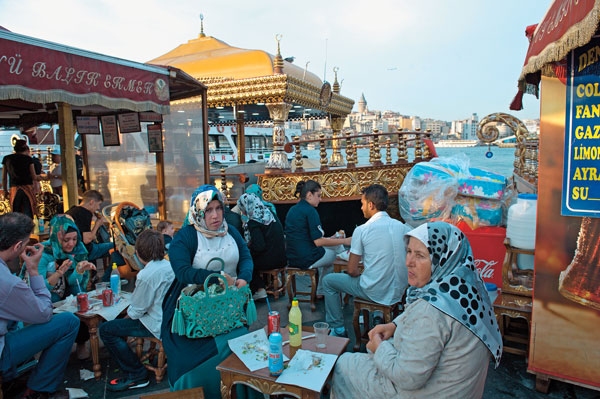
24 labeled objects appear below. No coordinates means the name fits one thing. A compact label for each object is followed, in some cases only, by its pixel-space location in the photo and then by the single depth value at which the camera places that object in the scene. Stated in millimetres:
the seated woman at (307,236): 4923
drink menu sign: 2738
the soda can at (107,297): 3596
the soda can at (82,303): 3475
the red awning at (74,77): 4320
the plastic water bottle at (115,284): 3854
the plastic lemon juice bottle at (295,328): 2479
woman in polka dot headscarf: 1839
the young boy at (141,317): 3229
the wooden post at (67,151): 5715
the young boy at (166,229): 4977
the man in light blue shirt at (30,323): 2578
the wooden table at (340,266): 4719
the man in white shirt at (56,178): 9020
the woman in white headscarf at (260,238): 5129
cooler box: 4652
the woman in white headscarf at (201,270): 2662
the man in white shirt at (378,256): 3631
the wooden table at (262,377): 2145
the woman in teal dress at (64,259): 3847
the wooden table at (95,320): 3393
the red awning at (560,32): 2129
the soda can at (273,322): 2604
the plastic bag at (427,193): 5496
